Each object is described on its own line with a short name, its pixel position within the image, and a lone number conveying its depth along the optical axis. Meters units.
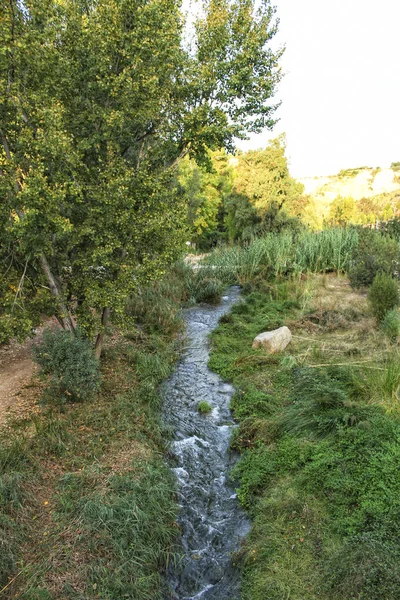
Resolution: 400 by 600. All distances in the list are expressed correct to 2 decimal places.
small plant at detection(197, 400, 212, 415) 6.47
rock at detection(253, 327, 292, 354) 7.98
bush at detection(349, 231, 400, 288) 10.77
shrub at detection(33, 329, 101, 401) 5.45
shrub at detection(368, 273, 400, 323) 8.30
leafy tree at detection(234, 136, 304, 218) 21.88
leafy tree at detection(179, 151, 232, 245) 23.69
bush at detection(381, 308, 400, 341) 7.22
